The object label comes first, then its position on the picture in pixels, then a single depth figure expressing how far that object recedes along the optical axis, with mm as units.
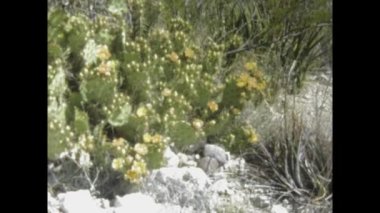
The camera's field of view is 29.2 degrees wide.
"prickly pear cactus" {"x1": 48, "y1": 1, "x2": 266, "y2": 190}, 3025
